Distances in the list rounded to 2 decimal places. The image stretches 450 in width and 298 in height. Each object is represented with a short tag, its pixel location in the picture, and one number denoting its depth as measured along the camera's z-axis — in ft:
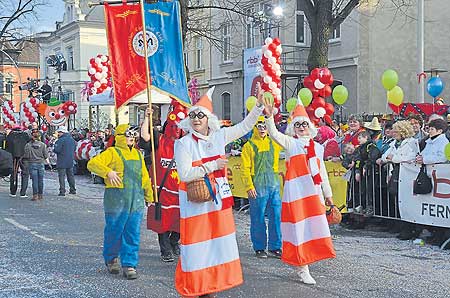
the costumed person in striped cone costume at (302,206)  22.81
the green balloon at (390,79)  42.83
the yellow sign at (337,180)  35.86
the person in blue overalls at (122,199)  24.00
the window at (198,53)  120.65
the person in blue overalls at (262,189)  27.58
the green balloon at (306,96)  42.14
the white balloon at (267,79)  49.75
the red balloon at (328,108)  41.47
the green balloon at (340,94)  44.37
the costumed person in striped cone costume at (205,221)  18.49
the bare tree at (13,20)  111.50
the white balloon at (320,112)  39.65
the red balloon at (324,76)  42.24
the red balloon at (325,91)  42.04
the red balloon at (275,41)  50.84
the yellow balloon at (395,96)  42.52
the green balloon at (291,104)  44.16
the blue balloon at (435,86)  51.88
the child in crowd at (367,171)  34.50
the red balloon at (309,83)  42.64
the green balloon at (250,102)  44.62
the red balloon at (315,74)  42.52
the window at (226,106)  105.16
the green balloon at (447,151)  28.16
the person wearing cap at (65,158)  55.11
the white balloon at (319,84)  42.07
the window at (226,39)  103.86
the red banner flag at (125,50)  28.04
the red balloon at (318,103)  41.09
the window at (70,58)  194.49
